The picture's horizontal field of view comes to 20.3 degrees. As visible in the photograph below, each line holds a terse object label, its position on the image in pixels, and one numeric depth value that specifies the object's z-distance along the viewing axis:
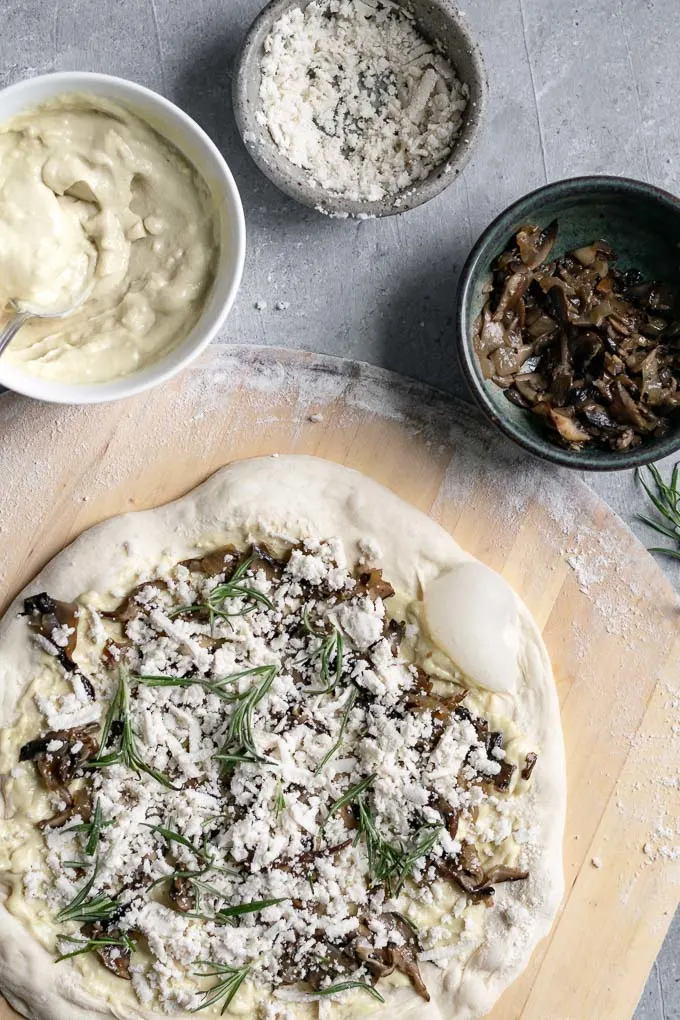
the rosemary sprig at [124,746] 0.91
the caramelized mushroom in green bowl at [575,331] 0.94
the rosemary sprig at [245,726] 0.91
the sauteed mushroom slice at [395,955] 0.93
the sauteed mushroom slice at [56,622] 0.93
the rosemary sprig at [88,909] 0.91
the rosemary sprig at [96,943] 0.92
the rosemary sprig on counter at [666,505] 0.99
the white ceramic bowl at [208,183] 0.90
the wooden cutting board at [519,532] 0.96
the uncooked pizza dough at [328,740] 0.92
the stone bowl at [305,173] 0.94
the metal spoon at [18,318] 0.89
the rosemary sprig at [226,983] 0.91
